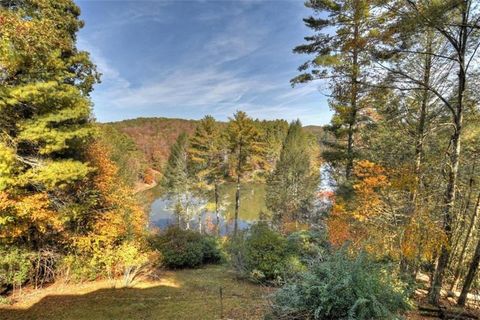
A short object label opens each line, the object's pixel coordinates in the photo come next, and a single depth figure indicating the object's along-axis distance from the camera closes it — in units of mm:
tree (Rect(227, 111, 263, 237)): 19875
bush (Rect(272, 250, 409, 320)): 3197
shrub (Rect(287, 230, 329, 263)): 10680
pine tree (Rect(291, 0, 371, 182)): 8430
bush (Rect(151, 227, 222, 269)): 13008
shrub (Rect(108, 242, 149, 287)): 9477
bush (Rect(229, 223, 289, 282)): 10125
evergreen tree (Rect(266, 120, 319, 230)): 25781
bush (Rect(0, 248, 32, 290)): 8383
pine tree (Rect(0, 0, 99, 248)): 6773
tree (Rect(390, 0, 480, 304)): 5426
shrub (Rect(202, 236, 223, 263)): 14539
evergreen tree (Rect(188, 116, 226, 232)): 22812
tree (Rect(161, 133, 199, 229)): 26656
